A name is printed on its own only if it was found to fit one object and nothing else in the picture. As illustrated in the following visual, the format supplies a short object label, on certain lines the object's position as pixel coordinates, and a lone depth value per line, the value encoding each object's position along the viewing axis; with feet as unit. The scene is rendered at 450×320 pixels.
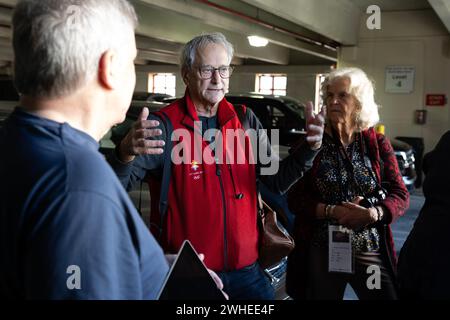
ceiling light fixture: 36.38
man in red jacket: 7.00
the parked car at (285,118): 29.48
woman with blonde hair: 8.43
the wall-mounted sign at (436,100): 41.15
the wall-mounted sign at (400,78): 41.57
